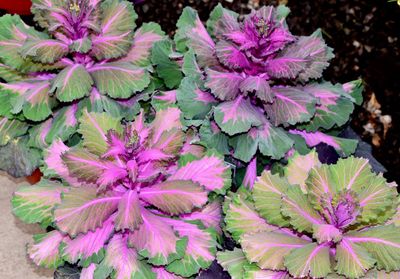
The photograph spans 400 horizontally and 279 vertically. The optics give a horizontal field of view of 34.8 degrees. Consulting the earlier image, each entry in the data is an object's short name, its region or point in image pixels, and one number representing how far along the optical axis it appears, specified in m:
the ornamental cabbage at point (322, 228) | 1.43
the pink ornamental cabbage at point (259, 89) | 1.77
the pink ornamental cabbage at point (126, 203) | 1.55
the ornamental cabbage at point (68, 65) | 1.86
